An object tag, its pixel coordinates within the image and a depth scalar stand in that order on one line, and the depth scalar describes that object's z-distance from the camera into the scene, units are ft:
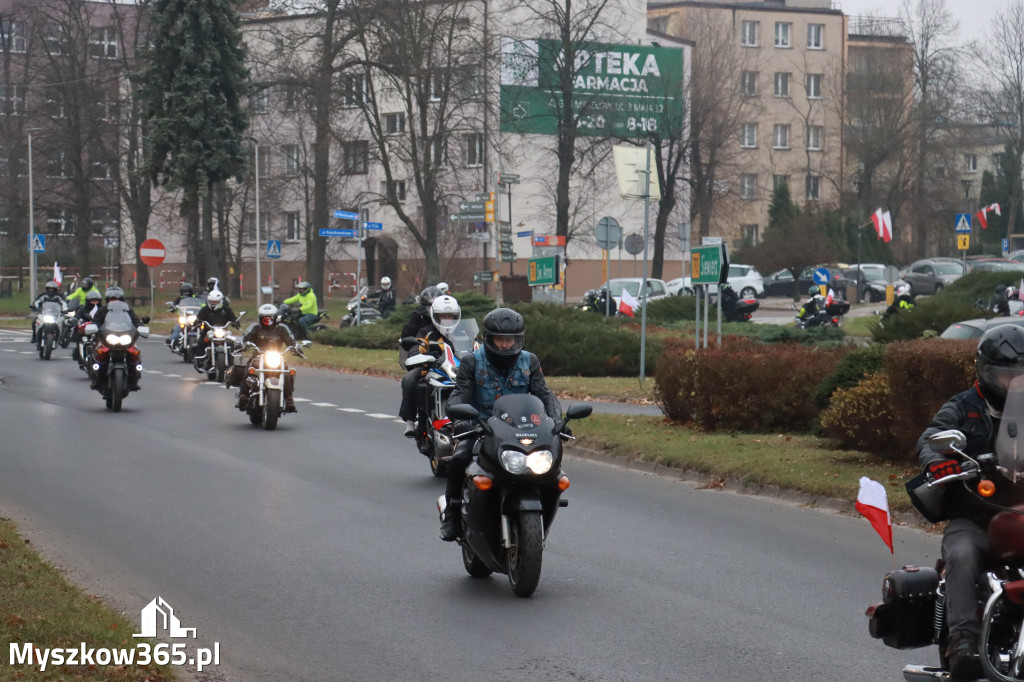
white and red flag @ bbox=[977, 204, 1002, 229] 208.83
